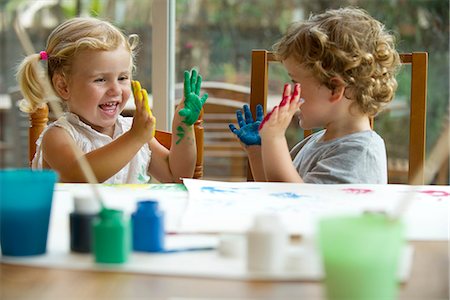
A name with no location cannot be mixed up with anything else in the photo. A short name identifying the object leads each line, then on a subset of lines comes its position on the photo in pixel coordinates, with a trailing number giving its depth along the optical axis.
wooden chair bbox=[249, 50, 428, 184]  2.10
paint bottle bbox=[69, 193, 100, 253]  1.33
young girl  2.17
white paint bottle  1.25
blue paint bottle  1.34
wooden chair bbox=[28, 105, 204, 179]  2.21
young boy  2.11
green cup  1.12
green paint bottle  1.28
